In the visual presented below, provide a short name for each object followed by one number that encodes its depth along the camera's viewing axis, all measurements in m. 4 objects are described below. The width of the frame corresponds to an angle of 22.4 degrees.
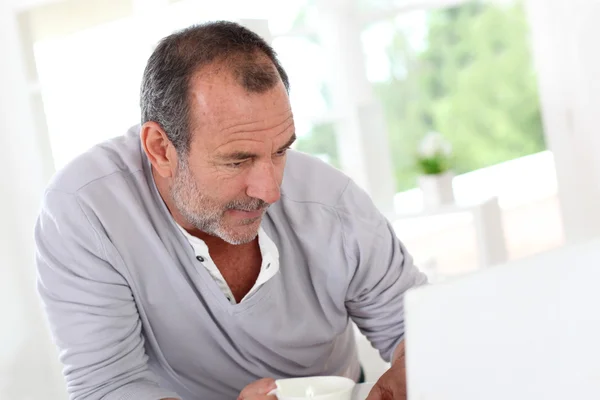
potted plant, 2.92
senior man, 1.65
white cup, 1.43
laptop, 1.22
